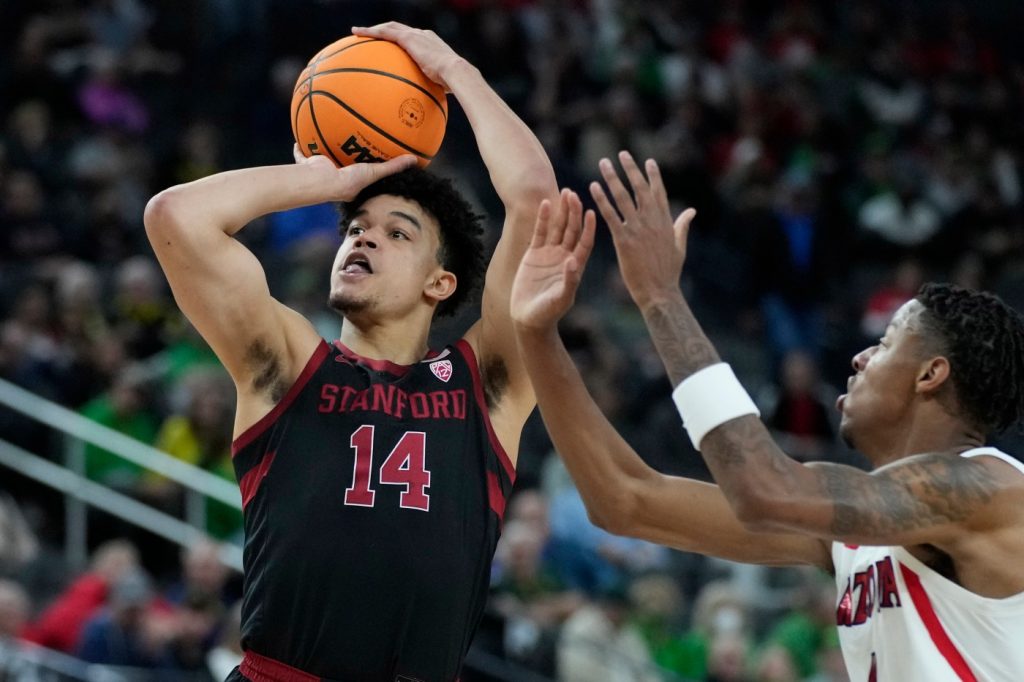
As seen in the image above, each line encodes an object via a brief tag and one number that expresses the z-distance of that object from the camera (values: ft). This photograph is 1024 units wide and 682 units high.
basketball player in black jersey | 29.50
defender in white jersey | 27.12
